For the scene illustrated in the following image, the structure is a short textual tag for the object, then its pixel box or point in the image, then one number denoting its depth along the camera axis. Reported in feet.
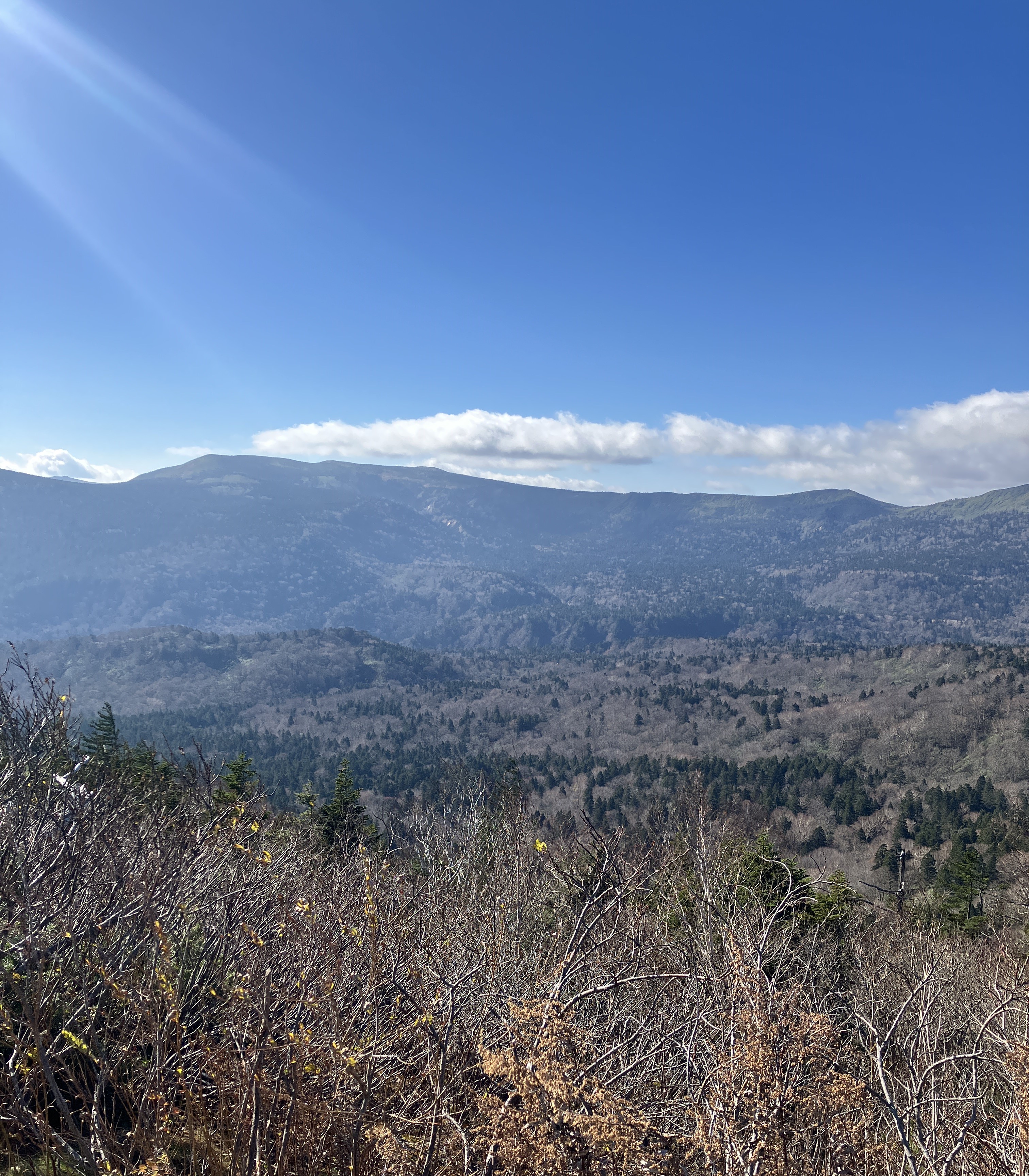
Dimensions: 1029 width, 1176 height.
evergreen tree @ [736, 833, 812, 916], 59.57
